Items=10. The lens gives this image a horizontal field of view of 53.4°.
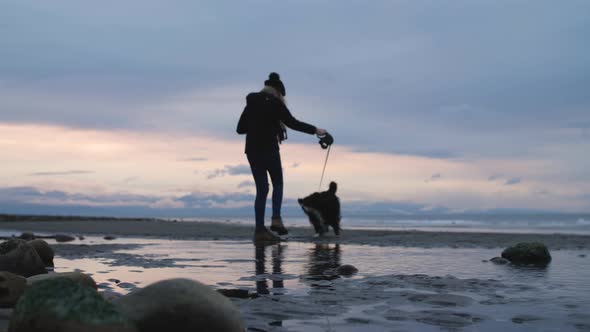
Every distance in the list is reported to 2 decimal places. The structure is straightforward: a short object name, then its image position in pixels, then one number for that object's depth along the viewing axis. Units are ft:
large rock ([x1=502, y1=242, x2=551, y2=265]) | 19.17
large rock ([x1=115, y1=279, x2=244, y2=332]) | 7.71
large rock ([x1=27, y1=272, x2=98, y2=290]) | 10.70
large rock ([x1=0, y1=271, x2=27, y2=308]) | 10.25
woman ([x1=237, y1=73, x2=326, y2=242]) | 28.07
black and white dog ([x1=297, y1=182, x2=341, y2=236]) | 34.88
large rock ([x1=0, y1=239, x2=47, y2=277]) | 16.10
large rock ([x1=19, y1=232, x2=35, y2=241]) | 32.99
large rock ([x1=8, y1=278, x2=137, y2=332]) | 6.48
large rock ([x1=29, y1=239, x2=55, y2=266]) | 18.16
